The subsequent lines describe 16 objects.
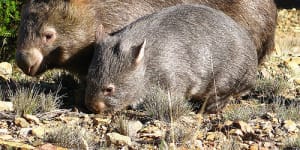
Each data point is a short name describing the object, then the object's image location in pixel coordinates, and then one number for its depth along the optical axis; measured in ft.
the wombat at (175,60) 43.93
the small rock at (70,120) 42.73
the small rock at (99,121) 42.34
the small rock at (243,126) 40.34
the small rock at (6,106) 43.80
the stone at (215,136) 39.83
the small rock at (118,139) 37.88
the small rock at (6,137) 37.80
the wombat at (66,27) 47.14
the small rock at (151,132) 39.90
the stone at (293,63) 64.90
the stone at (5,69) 60.02
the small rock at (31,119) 41.73
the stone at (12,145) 35.66
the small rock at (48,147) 35.99
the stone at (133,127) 39.93
